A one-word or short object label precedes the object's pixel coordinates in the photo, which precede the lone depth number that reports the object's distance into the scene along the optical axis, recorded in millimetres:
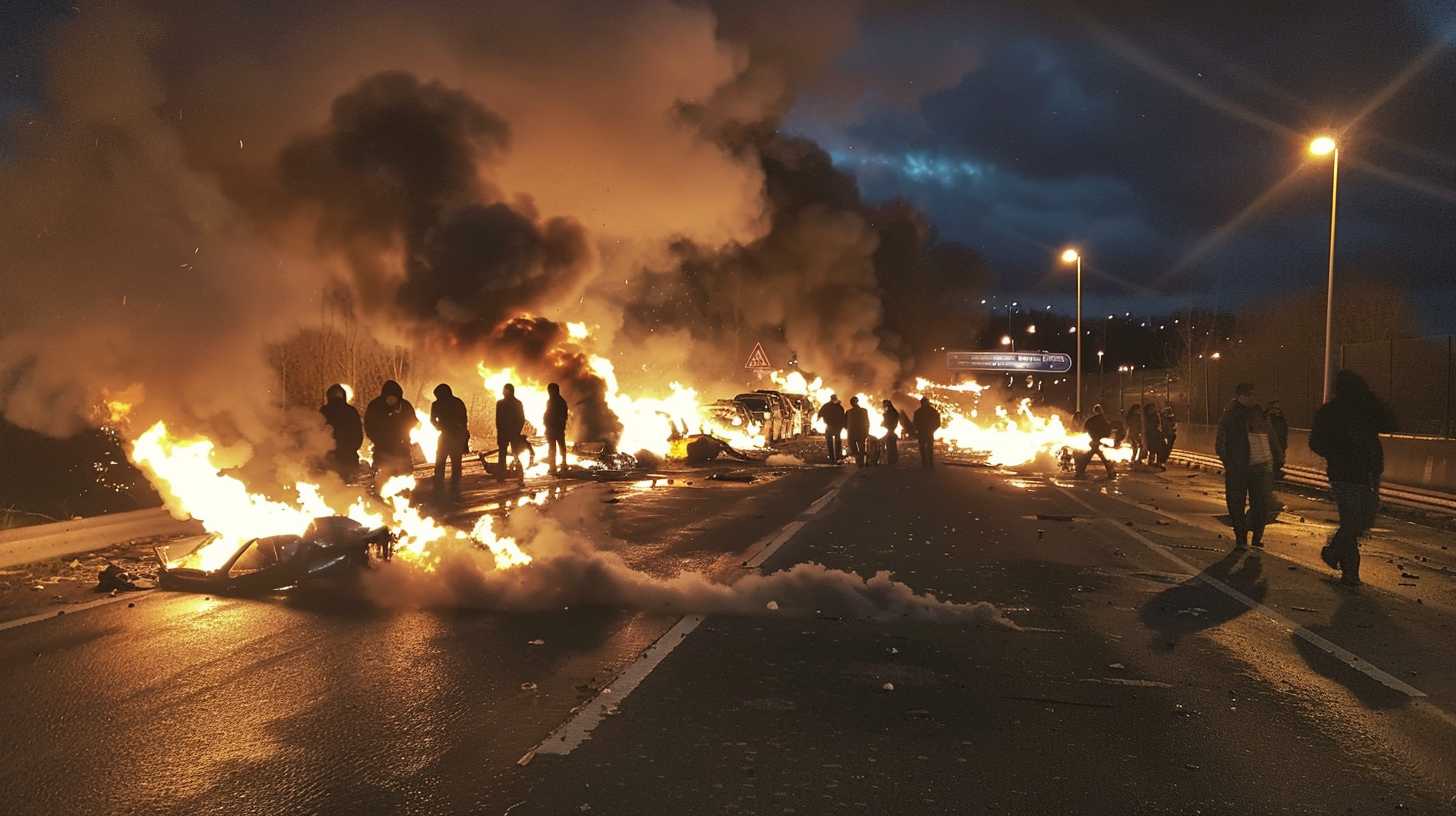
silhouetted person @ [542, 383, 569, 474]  17844
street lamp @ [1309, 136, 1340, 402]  18484
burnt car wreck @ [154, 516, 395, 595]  7844
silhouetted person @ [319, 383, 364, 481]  12016
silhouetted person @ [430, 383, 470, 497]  14344
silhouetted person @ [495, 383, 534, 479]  16844
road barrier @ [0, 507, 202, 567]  8602
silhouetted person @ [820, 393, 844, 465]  22953
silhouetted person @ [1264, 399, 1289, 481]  17312
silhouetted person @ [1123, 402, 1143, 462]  25469
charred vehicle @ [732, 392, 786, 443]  28703
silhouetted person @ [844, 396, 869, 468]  22062
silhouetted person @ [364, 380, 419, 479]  13039
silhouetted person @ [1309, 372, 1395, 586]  8844
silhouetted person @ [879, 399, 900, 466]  23031
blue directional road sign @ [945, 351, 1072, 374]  49375
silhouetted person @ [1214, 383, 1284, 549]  10898
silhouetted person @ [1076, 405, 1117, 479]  20922
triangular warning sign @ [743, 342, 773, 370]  29219
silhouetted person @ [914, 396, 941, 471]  22266
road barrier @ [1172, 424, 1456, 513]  15804
